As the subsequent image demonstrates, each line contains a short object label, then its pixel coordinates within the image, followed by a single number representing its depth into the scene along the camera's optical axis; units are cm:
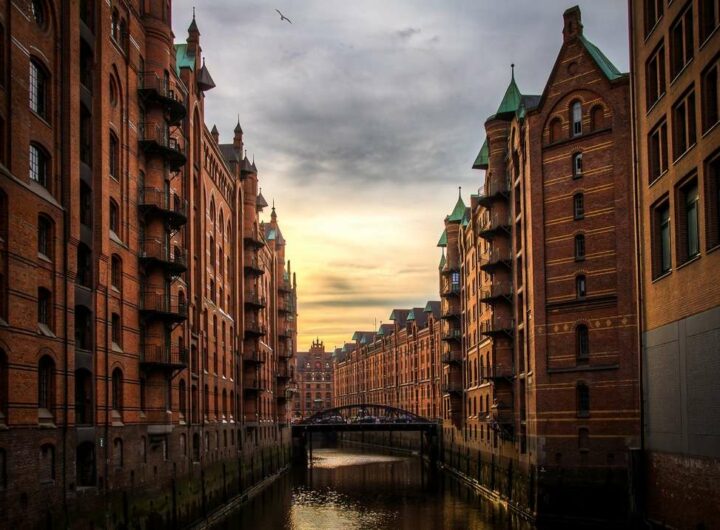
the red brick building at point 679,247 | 2172
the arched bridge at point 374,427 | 7900
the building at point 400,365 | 9619
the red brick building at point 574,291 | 3653
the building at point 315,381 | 18012
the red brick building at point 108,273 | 2216
